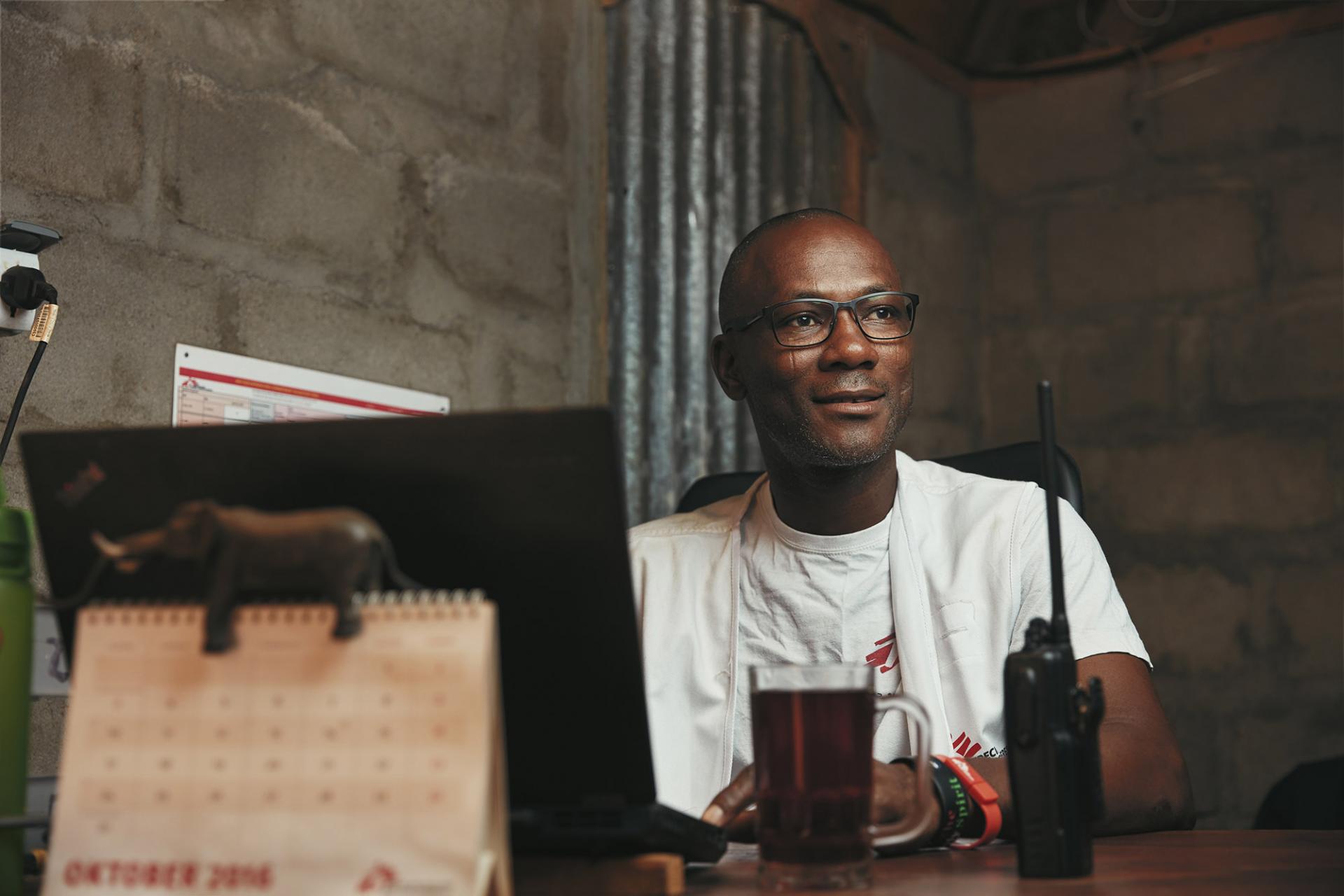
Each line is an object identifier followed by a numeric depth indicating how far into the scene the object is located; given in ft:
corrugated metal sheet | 7.96
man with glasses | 4.84
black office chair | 5.35
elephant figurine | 2.04
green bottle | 2.52
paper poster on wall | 5.62
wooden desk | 2.51
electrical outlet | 4.68
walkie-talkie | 2.58
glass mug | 2.40
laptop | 2.17
